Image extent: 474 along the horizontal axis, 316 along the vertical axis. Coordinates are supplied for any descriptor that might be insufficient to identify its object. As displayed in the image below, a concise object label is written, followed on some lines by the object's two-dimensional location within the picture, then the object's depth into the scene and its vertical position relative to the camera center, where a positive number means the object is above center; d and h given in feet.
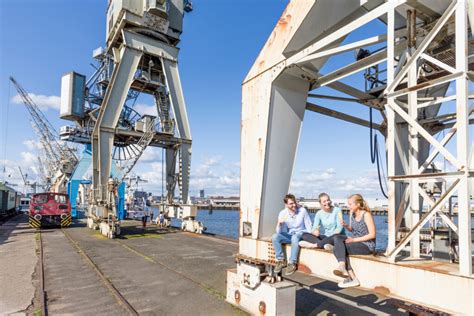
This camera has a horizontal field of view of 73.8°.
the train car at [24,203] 216.02 -18.06
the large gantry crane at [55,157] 124.57 +10.66
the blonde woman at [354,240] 11.55 -2.30
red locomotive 64.18 -6.72
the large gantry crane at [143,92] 58.44 +16.50
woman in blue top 15.34 -1.98
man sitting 14.39 -2.32
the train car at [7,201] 98.74 -8.33
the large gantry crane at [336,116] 9.02 +2.14
